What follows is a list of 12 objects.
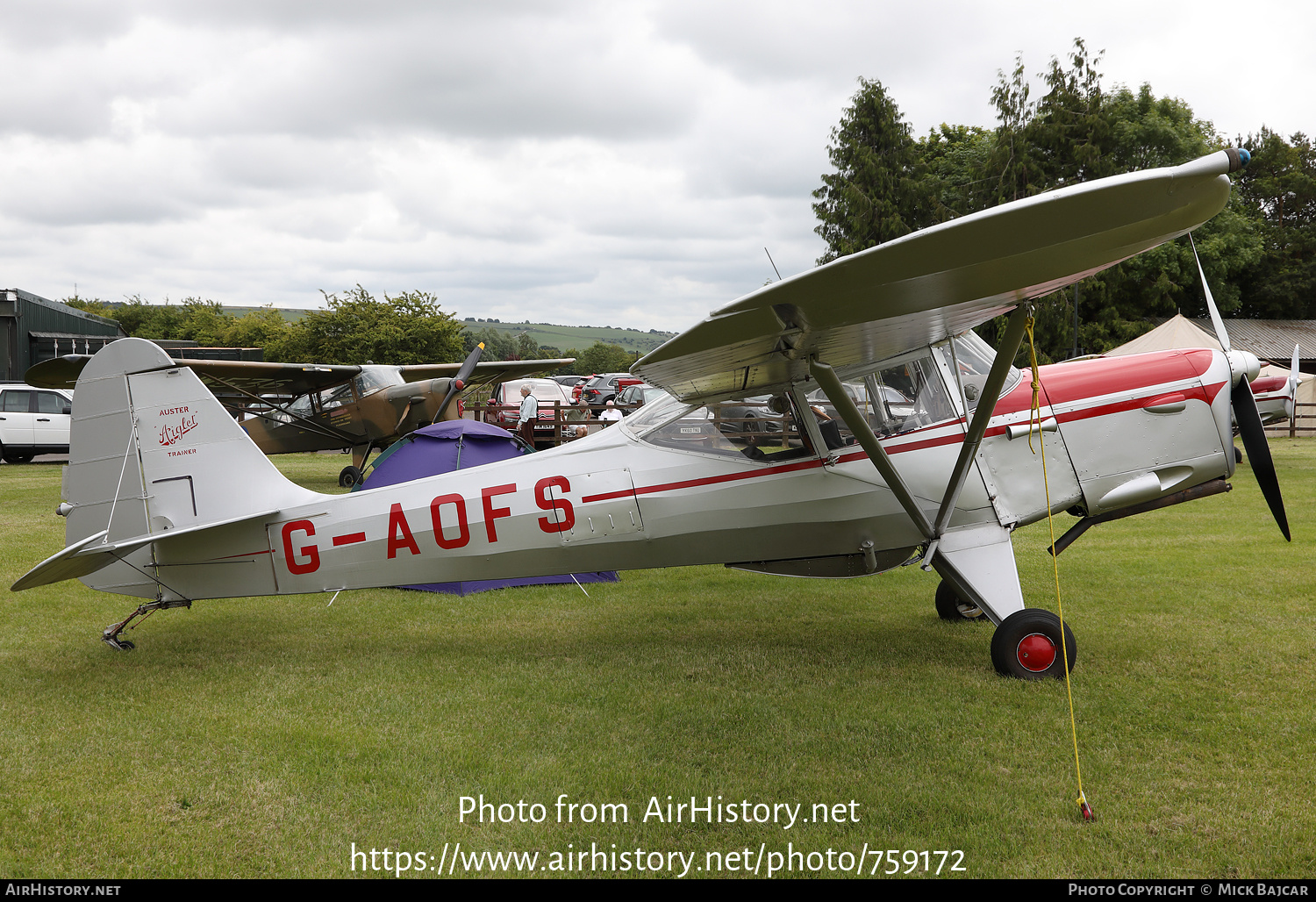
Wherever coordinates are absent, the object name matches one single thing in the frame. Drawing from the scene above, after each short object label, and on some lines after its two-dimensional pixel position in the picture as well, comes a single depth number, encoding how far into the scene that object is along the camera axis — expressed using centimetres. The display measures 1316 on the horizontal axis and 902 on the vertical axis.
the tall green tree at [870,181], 2862
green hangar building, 3148
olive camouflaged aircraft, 1617
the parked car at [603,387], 3341
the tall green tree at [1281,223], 3944
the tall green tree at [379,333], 3506
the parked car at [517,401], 1970
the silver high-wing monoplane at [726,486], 526
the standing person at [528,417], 1848
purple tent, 885
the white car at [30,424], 1978
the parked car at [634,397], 2438
